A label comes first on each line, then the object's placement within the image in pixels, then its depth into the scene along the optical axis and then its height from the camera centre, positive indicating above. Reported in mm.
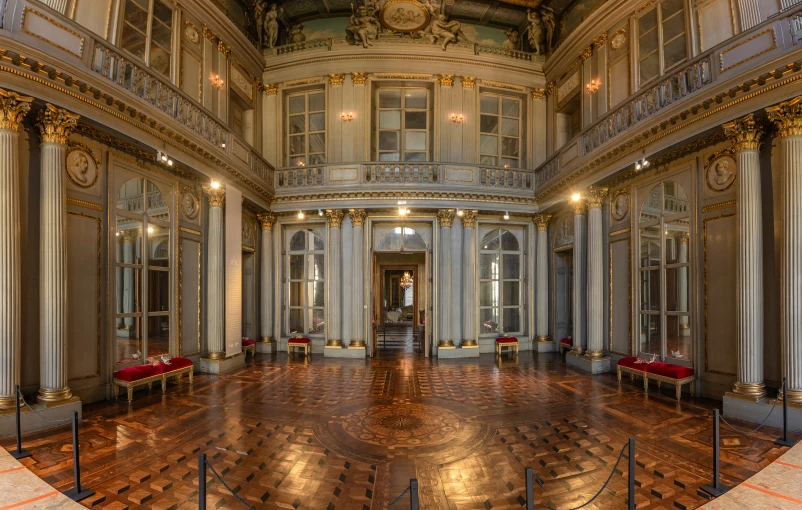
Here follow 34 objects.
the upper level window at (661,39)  7316 +4510
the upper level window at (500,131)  11594 +4067
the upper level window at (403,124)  11344 +4193
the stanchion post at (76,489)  3340 -1994
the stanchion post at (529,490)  2275 -1383
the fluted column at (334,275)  10531 -292
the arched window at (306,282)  11039 -504
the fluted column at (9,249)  4738 +230
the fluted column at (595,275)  8656 -290
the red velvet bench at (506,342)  10656 -2204
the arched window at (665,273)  6992 -220
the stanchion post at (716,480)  3428 -2012
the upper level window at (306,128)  11414 +4141
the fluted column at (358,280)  10469 -430
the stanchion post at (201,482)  2557 -1468
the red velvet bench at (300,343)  10616 -2183
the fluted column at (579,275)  9422 -309
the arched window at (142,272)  6750 -118
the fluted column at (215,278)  8531 -281
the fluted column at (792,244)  5055 +222
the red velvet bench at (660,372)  6469 -1976
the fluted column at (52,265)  5156 +27
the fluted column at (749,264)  5453 -41
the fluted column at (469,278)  10594 -424
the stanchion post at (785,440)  4508 -2142
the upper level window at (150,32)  6906 +4478
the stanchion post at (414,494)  2082 -1285
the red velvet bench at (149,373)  6243 -1882
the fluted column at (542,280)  11219 -508
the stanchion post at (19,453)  4102 -2019
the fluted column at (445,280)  10477 -455
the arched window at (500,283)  11117 -579
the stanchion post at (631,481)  2869 -1674
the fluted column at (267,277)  11094 -347
